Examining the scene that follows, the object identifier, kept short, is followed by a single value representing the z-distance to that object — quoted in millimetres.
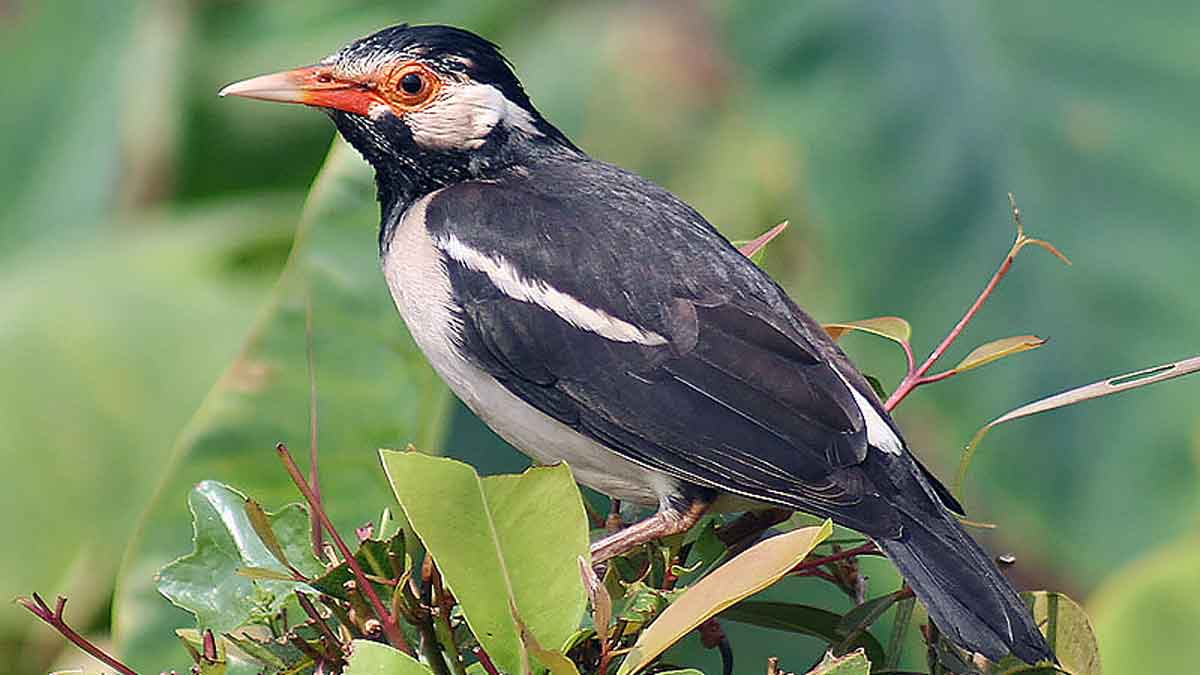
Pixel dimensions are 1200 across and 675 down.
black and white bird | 3660
